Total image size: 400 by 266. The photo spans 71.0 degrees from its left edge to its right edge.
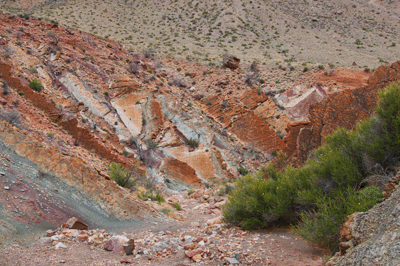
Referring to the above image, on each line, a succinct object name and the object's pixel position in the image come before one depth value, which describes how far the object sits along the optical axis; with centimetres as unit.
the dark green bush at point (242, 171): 1783
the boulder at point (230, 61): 2762
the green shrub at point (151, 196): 1005
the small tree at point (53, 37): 1876
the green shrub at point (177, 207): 1018
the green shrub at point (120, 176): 1007
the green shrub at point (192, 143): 1742
